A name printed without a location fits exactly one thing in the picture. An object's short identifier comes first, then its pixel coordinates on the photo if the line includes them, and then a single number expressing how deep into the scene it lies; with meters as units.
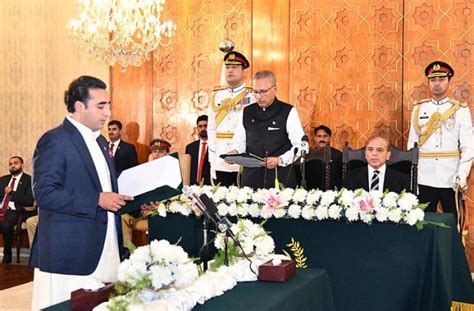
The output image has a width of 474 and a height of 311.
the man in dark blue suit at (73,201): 3.26
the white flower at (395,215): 4.14
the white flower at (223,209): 4.69
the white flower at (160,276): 2.27
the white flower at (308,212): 4.38
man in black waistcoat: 5.53
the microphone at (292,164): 5.38
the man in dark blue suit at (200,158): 8.15
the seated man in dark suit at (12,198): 8.78
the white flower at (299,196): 4.47
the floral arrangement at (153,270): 2.25
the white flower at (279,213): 4.47
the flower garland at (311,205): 4.18
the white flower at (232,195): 4.70
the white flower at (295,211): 4.42
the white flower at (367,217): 4.22
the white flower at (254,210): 4.57
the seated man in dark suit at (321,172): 7.09
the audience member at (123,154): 8.56
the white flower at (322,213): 4.34
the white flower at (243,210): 4.60
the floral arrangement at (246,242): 2.95
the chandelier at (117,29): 7.86
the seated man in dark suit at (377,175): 5.46
